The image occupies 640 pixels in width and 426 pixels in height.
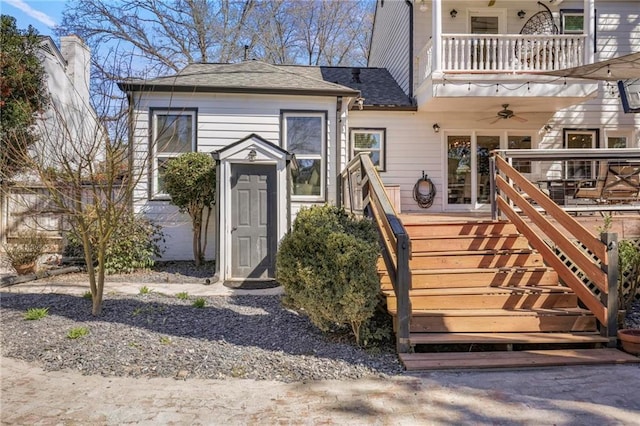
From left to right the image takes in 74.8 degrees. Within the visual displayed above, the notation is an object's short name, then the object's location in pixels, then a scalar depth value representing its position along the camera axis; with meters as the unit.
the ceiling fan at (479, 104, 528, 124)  9.61
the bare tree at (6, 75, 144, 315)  4.57
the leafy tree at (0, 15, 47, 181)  10.48
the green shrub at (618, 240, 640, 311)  5.02
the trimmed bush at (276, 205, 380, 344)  3.84
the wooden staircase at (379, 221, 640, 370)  3.88
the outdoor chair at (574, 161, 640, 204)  6.32
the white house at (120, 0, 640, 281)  7.54
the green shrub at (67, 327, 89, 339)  4.12
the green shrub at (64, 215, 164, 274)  7.58
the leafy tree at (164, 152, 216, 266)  7.75
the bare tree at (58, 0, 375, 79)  17.56
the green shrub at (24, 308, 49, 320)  4.70
